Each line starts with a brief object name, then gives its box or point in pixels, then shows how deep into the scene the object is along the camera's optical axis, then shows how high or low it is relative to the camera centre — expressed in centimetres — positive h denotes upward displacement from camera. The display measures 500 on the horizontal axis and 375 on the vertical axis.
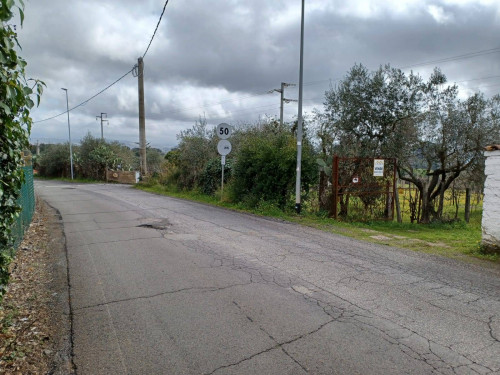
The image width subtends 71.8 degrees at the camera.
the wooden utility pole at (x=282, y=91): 2952 +631
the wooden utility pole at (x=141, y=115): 2658 +355
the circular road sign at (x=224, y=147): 1504 +65
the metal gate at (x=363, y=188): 1185 -85
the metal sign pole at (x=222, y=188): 1517 -119
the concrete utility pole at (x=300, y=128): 1169 +118
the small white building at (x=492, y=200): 670 -68
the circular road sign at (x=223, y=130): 1494 +139
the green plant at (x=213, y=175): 1822 -72
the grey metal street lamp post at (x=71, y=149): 4015 +122
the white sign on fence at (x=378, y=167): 1162 -10
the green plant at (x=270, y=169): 1288 -25
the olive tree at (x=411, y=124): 1262 +156
